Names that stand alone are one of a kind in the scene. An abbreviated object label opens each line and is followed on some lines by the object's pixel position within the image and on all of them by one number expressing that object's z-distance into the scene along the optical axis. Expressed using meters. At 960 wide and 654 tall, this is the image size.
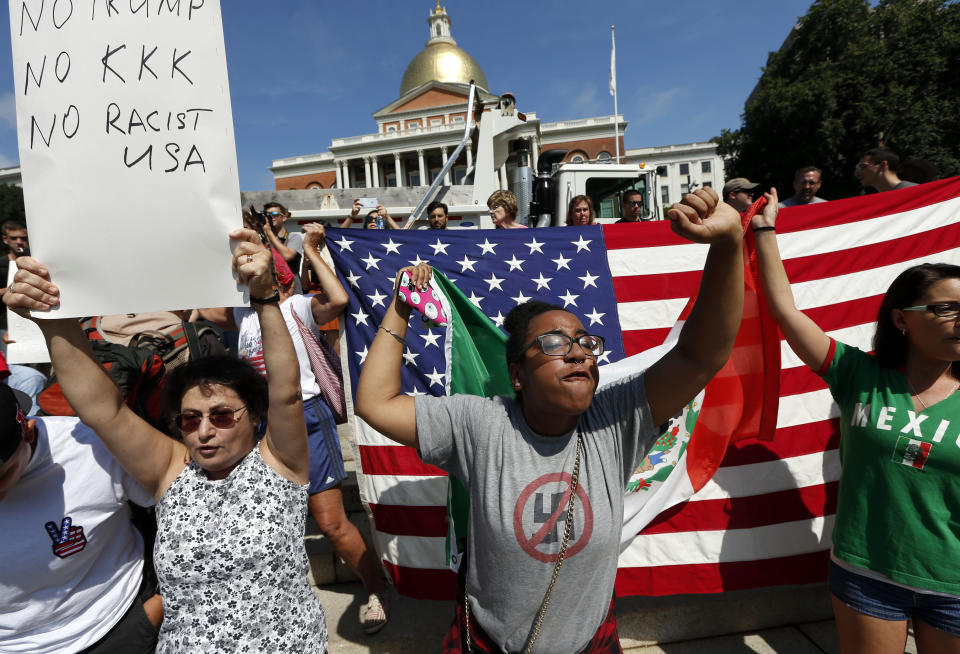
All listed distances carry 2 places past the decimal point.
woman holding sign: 1.46
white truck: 7.01
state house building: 50.41
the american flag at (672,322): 2.52
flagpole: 21.50
